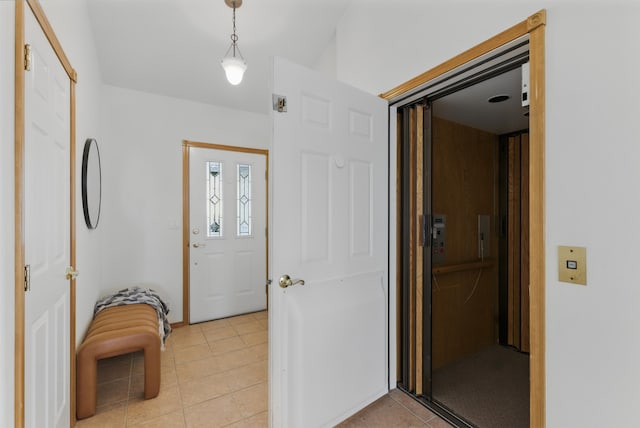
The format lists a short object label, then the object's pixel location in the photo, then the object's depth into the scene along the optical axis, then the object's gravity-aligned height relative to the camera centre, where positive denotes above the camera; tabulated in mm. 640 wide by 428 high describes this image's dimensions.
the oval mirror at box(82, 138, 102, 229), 2070 +239
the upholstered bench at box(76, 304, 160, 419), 1830 -852
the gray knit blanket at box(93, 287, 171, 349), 2562 -777
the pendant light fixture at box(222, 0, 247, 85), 2076 +1044
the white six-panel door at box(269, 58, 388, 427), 1438 -200
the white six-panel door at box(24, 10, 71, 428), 1136 -82
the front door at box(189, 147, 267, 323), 3475 -231
